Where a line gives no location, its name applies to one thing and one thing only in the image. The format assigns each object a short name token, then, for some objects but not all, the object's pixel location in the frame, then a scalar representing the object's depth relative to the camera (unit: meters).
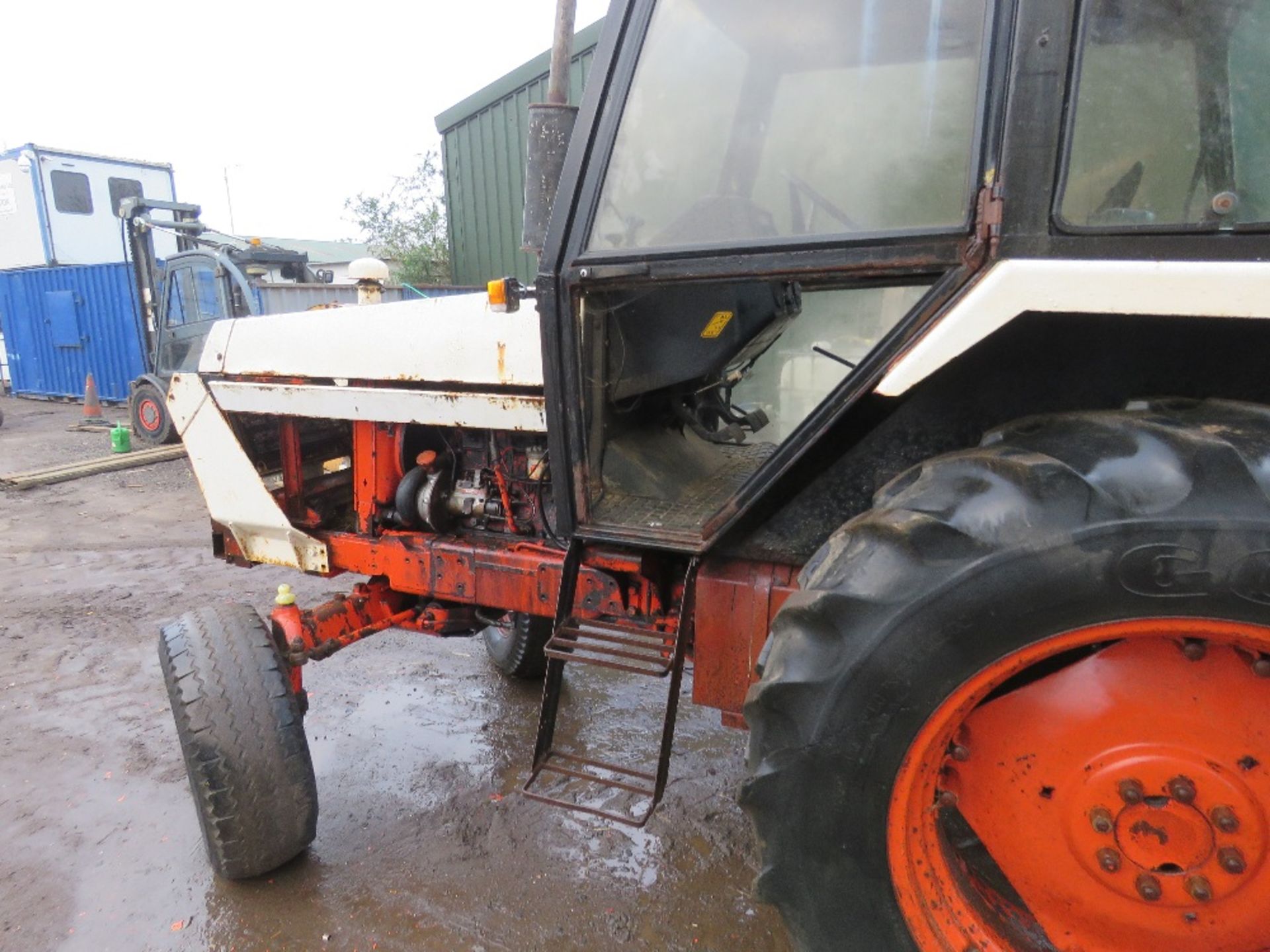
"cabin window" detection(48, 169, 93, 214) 14.24
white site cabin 14.07
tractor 1.28
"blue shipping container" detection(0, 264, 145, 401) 12.52
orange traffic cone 12.07
